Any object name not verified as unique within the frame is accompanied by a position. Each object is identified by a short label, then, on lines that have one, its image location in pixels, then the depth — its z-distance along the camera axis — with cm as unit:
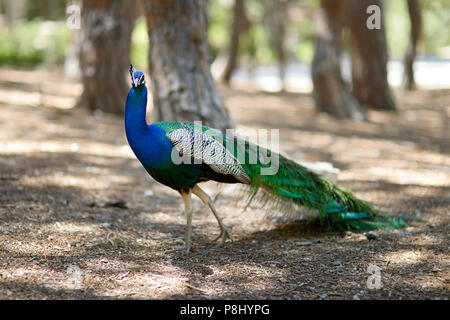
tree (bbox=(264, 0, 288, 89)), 1628
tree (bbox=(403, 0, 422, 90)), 1645
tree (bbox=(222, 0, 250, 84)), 1631
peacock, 410
